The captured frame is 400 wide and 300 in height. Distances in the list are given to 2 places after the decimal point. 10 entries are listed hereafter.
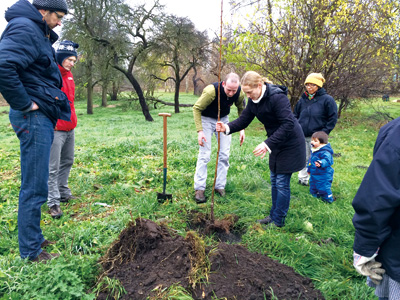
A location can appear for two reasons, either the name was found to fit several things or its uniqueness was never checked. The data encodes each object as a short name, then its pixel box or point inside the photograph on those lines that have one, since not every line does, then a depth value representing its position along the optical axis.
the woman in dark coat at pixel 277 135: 3.23
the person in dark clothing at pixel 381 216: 1.42
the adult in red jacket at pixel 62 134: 3.76
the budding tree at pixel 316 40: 9.85
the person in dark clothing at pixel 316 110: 4.97
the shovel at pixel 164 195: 4.22
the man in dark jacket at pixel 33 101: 2.41
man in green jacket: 4.28
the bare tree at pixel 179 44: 18.17
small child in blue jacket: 4.43
